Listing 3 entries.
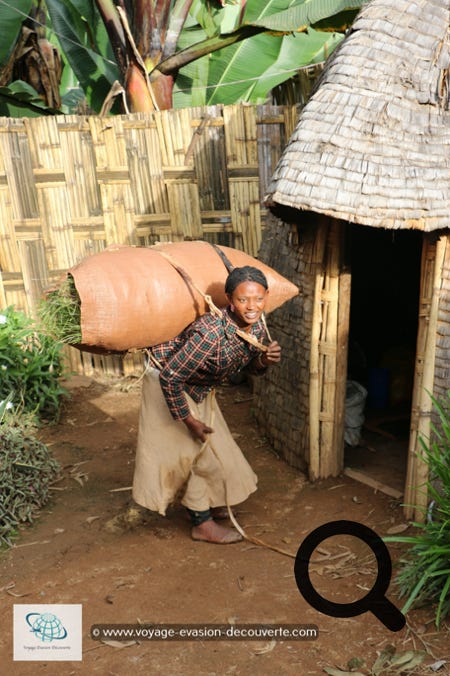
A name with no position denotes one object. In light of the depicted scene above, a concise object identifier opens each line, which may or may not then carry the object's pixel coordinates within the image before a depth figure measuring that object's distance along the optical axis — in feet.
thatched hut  12.89
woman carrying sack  12.30
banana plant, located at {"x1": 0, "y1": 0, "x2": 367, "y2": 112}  21.50
